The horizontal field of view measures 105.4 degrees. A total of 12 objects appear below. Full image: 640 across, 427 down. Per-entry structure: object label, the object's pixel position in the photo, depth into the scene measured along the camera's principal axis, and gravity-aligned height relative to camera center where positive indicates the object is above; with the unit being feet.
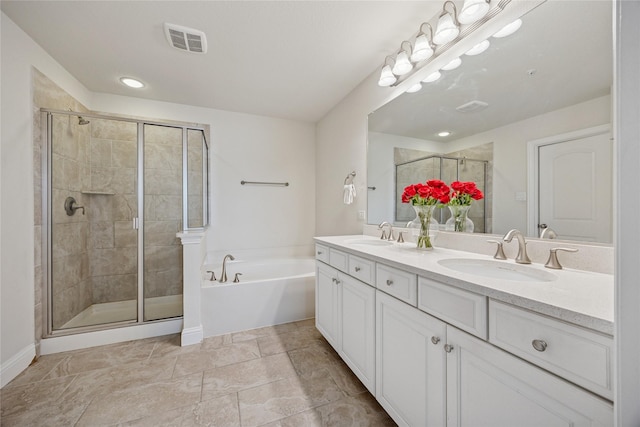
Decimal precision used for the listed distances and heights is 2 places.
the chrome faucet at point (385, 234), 6.49 -0.55
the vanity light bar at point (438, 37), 4.22 +3.49
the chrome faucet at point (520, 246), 3.54 -0.50
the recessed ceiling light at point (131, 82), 7.77 +4.26
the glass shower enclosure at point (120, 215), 7.04 -0.07
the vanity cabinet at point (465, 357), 1.90 -1.53
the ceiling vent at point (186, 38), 5.60 +4.23
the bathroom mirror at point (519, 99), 3.17 +1.86
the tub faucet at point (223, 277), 7.76 -2.09
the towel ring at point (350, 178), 8.48 +1.23
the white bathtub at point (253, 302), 7.17 -2.83
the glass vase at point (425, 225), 4.91 -0.27
